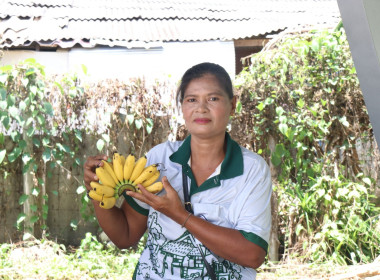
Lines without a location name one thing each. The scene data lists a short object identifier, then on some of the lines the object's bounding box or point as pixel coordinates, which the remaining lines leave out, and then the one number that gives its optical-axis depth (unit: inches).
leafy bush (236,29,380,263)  183.6
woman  78.9
